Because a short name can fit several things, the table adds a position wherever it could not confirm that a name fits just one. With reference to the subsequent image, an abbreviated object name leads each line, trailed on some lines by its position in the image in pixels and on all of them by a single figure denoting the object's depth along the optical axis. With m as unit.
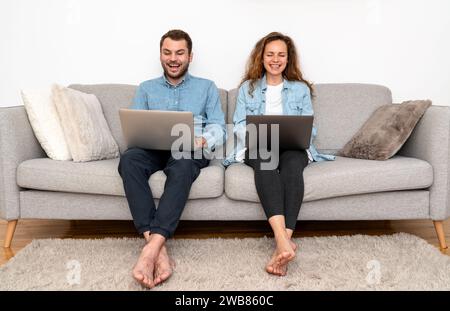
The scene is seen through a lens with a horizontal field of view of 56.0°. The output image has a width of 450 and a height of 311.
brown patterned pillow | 2.08
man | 1.62
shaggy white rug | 1.55
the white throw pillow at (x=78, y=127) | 2.03
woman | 1.80
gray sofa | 1.92
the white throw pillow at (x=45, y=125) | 2.05
